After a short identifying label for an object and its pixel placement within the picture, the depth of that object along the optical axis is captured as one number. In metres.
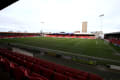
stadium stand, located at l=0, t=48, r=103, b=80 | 2.10
